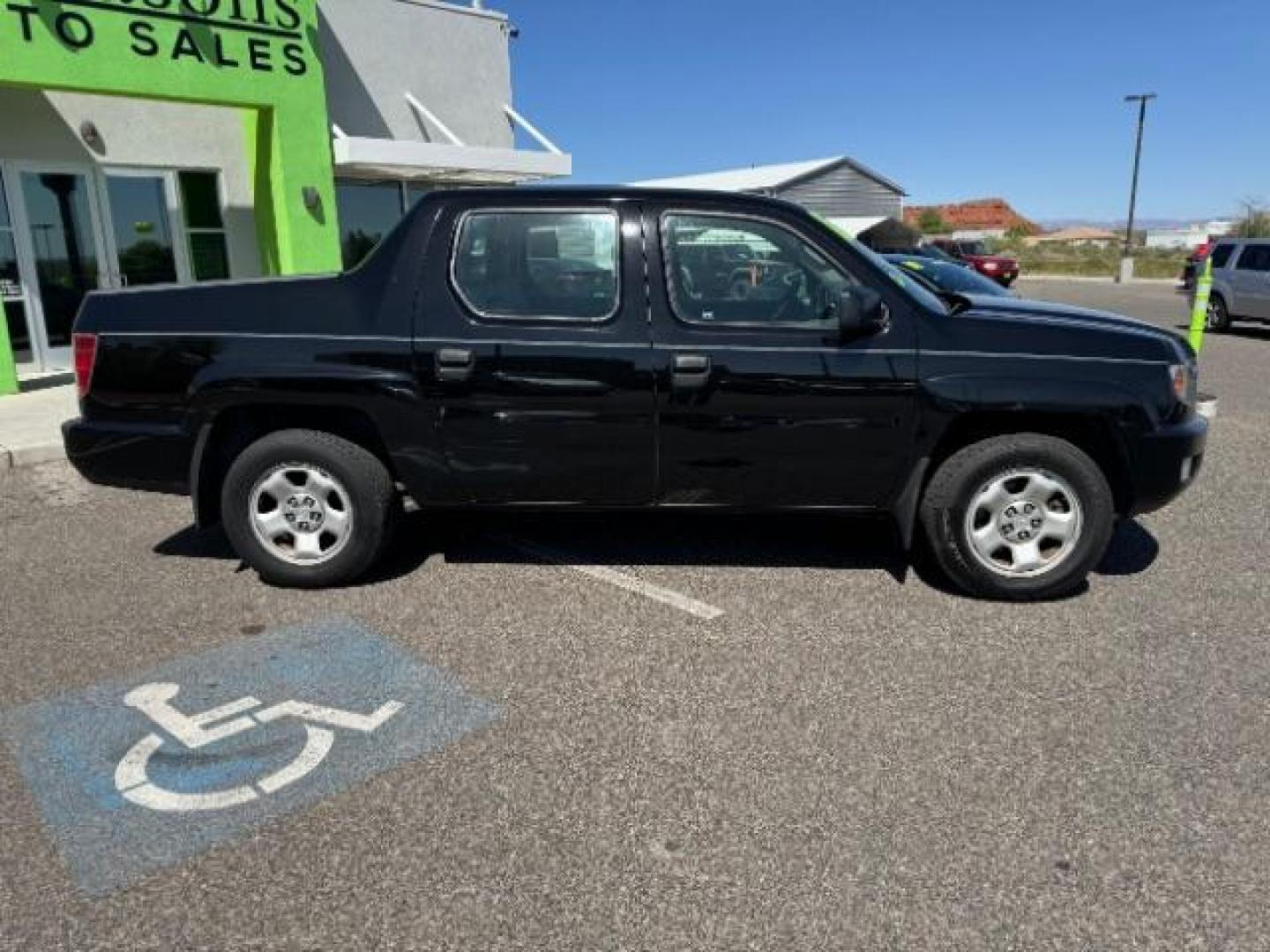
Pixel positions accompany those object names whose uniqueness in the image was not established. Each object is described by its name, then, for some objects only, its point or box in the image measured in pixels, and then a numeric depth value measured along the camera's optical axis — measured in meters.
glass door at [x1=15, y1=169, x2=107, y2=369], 10.89
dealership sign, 9.09
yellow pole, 9.63
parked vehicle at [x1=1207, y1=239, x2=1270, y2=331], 16.05
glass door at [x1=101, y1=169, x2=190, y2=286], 11.56
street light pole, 45.97
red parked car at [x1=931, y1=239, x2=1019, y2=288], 32.12
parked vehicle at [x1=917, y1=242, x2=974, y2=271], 26.33
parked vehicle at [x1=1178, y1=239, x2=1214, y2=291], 16.80
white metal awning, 12.72
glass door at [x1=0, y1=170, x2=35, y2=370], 10.63
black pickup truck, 4.05
